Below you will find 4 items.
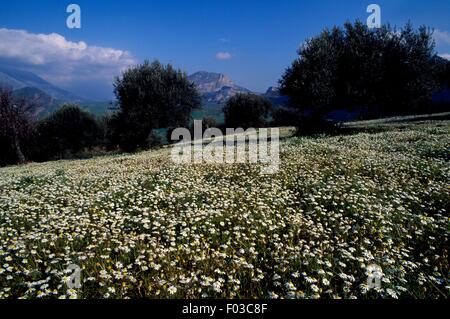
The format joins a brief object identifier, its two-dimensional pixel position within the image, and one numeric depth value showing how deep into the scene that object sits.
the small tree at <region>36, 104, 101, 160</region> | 50.62
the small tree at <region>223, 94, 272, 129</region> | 75.94
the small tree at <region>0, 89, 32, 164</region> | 38.34
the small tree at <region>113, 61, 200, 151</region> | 36.56
